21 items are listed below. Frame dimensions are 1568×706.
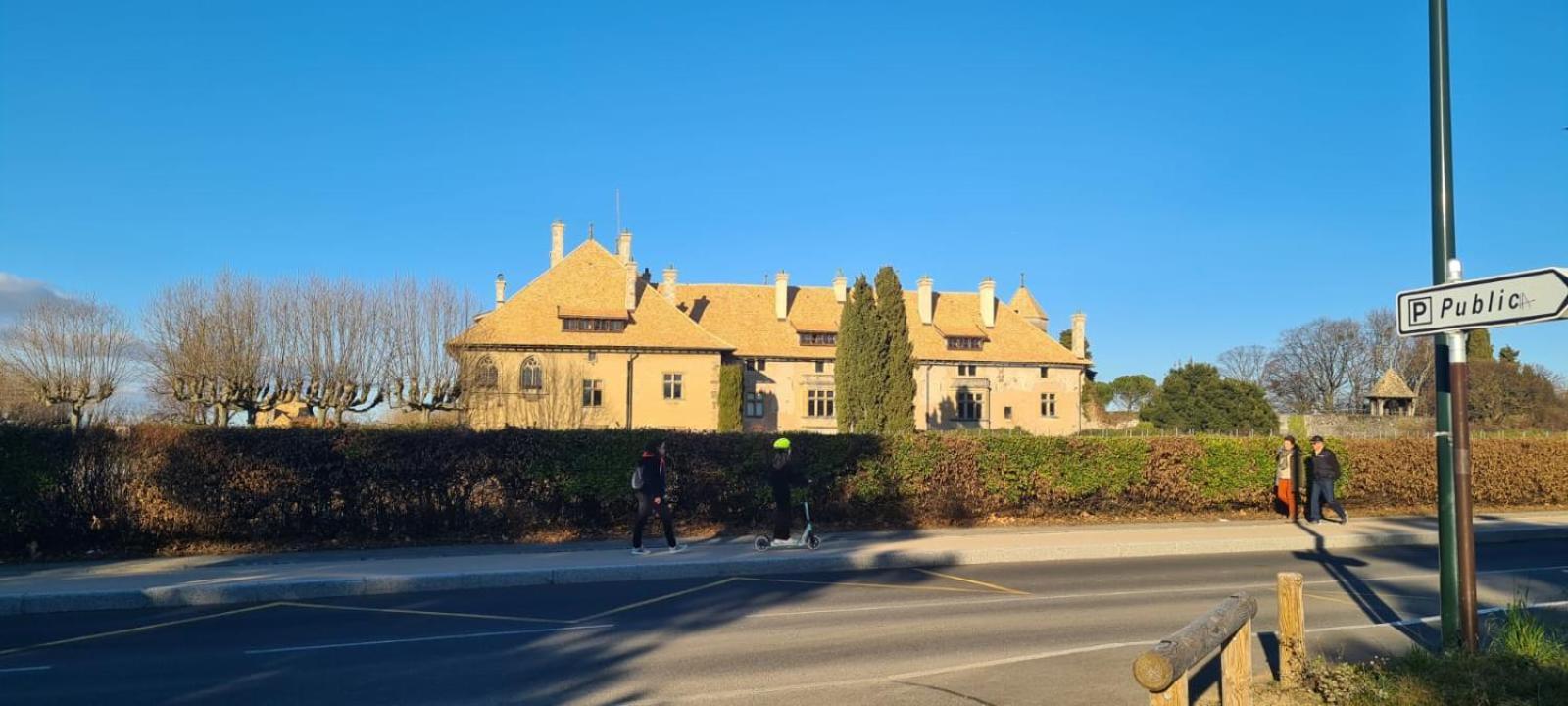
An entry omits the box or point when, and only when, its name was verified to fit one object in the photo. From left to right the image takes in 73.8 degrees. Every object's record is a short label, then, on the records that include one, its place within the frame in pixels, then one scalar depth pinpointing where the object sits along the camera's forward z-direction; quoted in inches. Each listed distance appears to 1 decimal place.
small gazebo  2322.8
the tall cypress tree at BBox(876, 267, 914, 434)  2015.3
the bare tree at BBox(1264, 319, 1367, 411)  3198.8
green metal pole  299.9
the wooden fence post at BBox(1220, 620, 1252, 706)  239.8
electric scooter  599.2
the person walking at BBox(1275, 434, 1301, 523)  808.9
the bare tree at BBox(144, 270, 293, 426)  1507.1
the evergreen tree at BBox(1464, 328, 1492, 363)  2699.3
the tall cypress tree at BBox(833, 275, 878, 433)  2027.6
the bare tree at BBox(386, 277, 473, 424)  1664.6
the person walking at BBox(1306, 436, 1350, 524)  784.3
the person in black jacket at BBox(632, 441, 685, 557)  577.0
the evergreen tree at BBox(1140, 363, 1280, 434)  2598.4
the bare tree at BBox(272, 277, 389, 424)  1560.0
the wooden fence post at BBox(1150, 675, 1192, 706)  184.5
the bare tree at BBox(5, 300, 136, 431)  1583.4
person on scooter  606.5
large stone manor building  2244.1
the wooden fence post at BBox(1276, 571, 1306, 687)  266.1
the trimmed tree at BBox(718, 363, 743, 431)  2237.9
